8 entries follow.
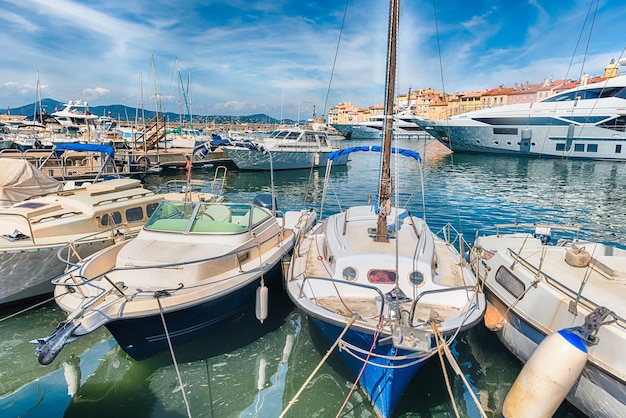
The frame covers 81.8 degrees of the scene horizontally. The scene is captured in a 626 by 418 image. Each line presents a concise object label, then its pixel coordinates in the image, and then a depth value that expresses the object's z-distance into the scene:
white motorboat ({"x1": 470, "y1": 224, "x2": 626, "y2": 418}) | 4.64
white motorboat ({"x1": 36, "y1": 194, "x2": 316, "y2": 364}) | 5.76
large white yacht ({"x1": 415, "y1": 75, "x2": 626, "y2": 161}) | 39.78
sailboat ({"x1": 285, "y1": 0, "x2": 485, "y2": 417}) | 5.11
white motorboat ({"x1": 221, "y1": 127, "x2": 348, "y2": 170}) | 33.72
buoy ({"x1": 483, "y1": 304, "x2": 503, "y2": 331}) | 7.12
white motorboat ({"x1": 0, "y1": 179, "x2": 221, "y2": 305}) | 8.12
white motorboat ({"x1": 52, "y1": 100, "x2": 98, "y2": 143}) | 46.31
